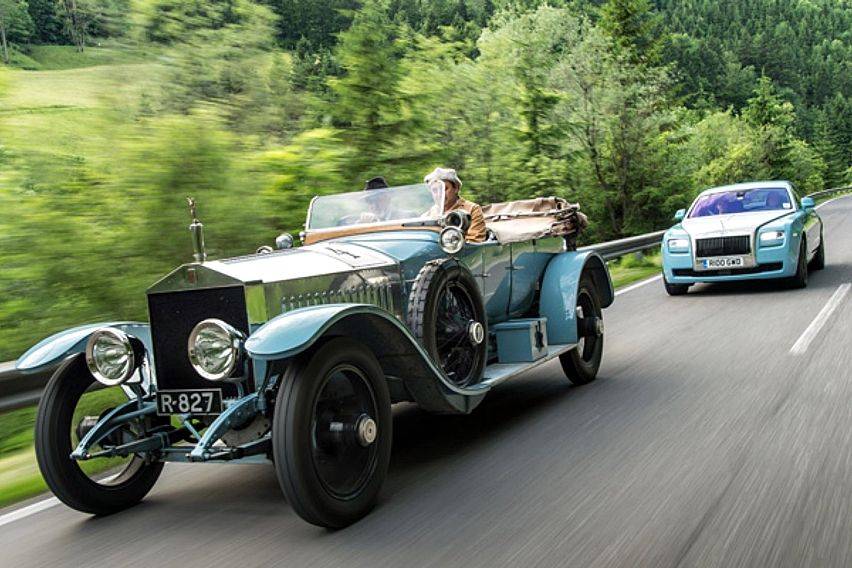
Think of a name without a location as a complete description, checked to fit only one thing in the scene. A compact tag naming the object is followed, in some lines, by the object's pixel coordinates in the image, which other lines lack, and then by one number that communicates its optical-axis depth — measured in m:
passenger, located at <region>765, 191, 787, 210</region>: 13.22
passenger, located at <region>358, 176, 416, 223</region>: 6.45
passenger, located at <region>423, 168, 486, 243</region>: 6.48
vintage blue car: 4.14
